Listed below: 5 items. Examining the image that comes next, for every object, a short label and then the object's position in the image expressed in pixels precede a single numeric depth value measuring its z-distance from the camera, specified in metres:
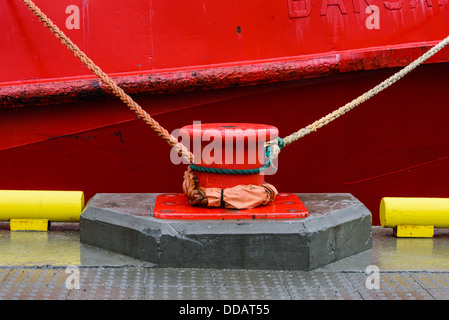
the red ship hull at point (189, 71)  4.36
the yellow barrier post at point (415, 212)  4.09
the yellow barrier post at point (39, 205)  4.13
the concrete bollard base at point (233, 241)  3.49
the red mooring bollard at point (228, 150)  3.67
